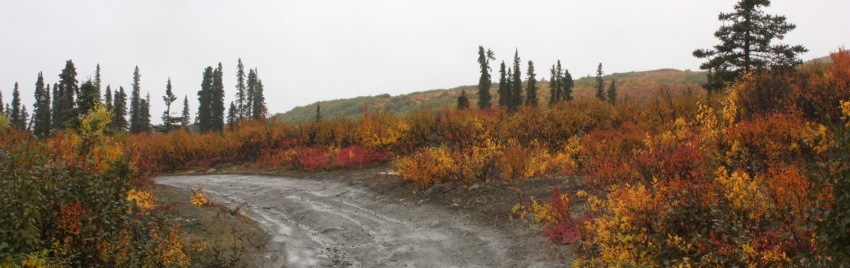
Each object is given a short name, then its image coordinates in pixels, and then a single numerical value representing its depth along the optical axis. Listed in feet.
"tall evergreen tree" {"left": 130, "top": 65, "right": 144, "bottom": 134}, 246.80
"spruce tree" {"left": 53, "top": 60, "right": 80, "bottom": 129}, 168.77
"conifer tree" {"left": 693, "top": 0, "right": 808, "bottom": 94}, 68.64
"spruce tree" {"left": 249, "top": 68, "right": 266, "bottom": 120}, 268.41
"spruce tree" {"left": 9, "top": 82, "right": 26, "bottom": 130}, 265.54
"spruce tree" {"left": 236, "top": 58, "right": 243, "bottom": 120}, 265.54
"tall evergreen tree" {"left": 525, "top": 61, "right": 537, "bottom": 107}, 177.99
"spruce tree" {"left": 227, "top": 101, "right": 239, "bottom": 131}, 257.30
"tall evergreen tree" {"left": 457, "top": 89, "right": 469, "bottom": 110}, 148.87
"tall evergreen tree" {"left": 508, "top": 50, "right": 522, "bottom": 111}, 172.14
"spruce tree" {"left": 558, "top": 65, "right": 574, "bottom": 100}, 183.52
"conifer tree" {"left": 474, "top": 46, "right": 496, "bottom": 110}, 178.48
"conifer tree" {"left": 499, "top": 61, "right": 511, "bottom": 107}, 185.88
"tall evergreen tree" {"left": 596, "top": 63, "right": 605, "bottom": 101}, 180.83
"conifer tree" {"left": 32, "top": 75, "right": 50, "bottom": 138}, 248.44
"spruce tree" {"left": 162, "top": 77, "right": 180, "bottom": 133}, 225.35
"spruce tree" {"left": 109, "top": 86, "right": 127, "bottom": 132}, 191.80
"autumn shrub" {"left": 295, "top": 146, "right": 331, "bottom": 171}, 79.56
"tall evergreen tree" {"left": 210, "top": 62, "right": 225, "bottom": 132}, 226.58
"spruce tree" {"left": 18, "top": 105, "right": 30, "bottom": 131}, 256.64
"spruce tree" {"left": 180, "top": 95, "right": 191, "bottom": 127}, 268.00
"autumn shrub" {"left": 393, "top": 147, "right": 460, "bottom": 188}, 50.62
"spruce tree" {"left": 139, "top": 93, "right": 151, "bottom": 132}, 235.99
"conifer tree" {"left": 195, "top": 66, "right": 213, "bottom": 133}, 227.61
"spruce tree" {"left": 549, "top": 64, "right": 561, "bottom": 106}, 183.21
